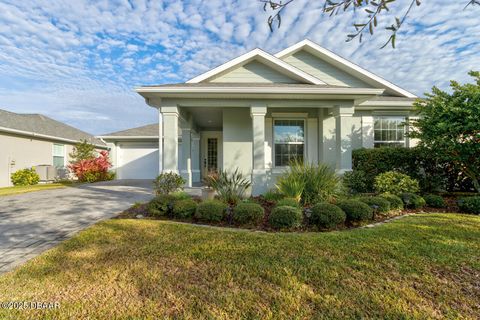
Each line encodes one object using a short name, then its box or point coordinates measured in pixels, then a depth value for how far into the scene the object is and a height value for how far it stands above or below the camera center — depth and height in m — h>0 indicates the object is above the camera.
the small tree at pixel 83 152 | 16.14 +0.68
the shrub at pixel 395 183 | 6.55 -0.64
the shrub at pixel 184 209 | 5.04 -1.01
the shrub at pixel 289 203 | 5.06 -0.91
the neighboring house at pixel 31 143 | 12.84 +1.23
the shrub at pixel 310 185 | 6.04 -0.61
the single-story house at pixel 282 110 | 7.83 +1.97
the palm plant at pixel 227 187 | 6.23 -0.69
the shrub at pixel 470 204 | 5.69 -1.06
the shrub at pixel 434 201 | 6.14 -1.05
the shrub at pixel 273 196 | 6.52 -0.98
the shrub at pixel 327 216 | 4.45 -1.05
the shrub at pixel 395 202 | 5.66 -0.99
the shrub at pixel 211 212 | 4.79 -1.03
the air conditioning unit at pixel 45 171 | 14.50 -0.57
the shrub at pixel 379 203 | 5.24 -0.94
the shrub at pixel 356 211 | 4.71 -0.99
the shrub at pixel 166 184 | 6.65 -0.63
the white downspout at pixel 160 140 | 8.06 +0.74
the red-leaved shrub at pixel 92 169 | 14.42 -0.44
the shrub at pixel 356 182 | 7.69 -0.68
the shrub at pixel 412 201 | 5.93 -1.00
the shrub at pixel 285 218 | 4.41 -1.06
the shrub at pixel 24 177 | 13.09 -0.88
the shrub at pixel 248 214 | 4.65 -1.04
